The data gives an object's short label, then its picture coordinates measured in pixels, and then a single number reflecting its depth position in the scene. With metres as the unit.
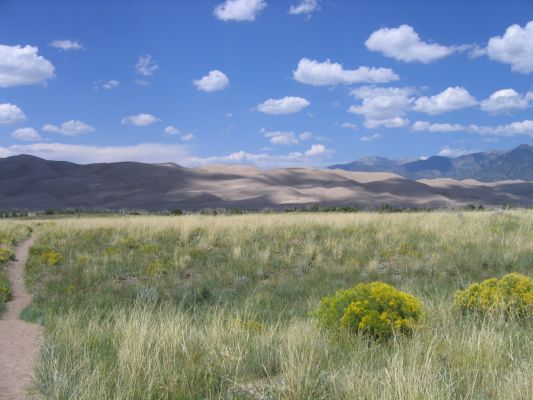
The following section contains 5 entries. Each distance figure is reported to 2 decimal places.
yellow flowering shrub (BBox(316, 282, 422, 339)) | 5.57
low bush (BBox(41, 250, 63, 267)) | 12.70
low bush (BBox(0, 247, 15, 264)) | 13.02
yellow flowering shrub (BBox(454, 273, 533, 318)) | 6.49
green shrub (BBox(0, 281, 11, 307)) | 9.06
